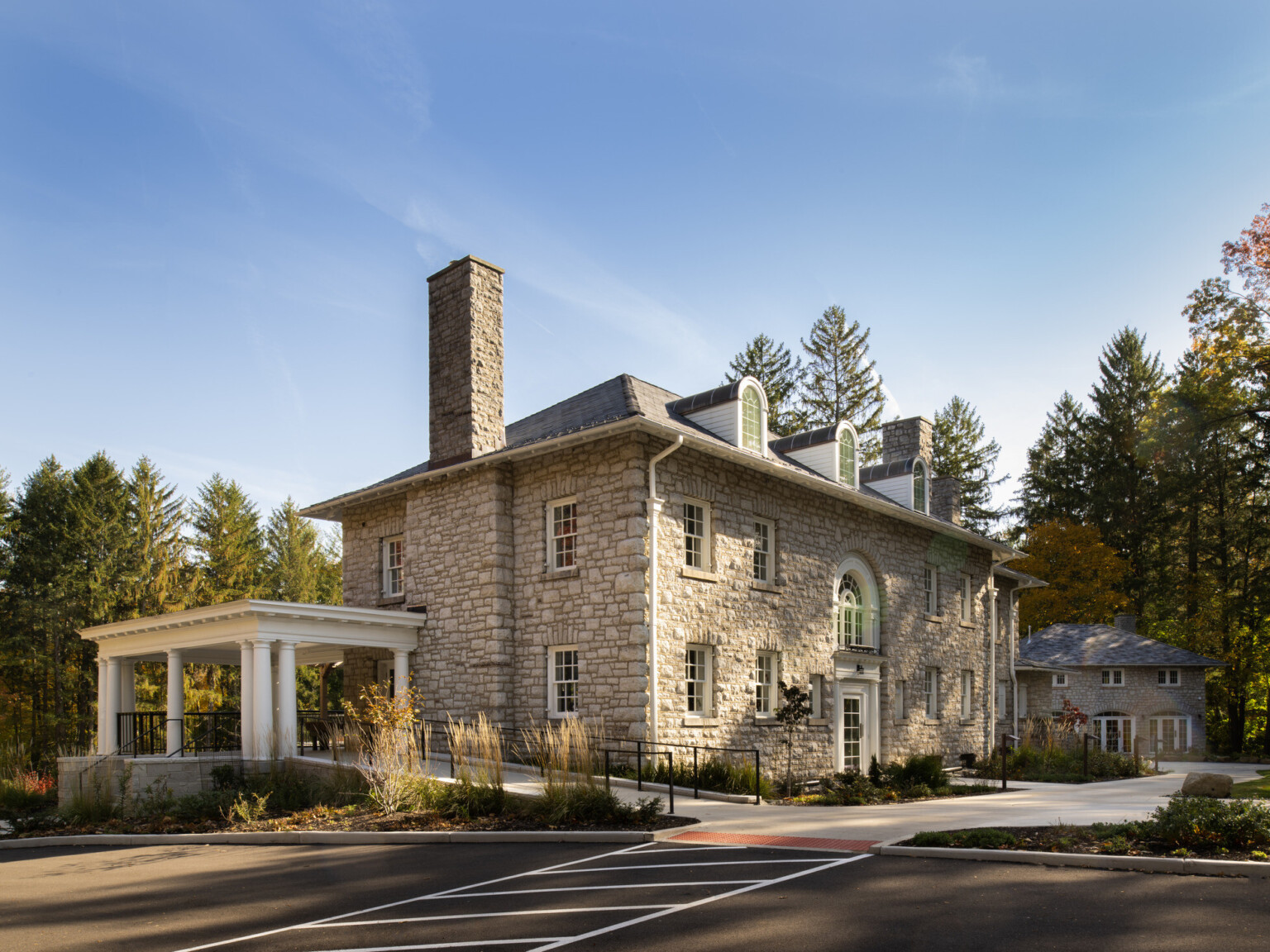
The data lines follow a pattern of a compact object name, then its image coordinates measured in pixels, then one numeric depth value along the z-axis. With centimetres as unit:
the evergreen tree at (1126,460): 4688
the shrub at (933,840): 962
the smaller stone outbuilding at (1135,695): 3597
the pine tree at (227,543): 4206
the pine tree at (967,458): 5284
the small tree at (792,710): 1712
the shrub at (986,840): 950
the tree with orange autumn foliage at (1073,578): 4397
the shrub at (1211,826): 889
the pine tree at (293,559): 4781
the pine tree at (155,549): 3747
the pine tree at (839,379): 4500
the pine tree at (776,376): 4419
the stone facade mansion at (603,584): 1619
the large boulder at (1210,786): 1480
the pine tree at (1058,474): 4966
